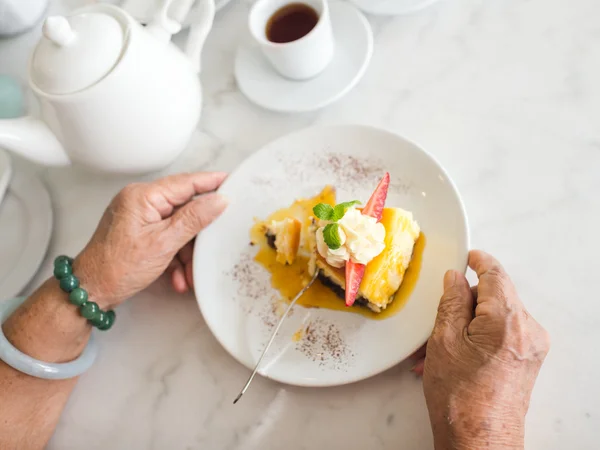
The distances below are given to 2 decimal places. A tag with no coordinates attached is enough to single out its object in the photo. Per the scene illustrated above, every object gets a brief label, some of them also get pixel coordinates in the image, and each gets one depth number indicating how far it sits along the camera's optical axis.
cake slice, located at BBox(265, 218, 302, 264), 1.00
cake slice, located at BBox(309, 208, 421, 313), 0.91
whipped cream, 0.89
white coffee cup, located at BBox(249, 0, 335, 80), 1.07
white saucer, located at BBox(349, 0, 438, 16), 1.15
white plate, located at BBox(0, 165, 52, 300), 1.13
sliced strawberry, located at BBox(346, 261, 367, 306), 0.91
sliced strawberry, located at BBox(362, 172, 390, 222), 0.94
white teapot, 0.91
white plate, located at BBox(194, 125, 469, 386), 0.92
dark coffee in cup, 1.13
